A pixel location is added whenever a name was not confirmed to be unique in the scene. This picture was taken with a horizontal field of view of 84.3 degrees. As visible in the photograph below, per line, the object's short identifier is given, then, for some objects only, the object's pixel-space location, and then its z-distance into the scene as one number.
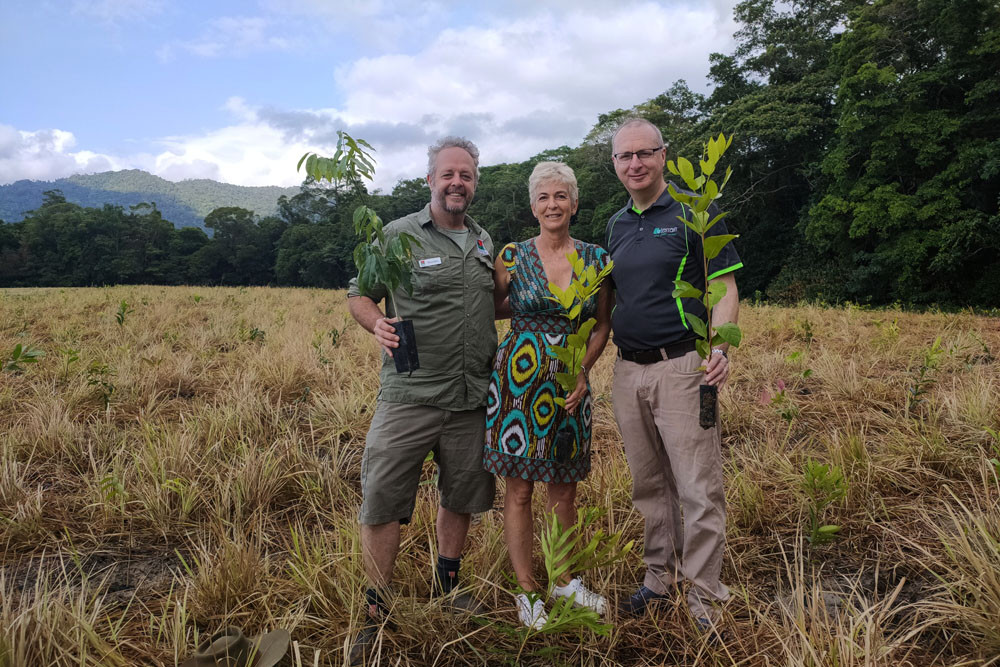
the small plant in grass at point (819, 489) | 2.54
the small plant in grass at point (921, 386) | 3.79
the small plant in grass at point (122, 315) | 6.67
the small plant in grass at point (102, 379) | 4.47
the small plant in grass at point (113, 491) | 3.01
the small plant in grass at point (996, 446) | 2.91
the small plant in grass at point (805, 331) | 6.70
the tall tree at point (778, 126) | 21.45
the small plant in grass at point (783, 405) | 3.33
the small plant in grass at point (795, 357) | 4.85
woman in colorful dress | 2.26
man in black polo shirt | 2.18
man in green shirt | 2.25
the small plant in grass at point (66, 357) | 4.76
